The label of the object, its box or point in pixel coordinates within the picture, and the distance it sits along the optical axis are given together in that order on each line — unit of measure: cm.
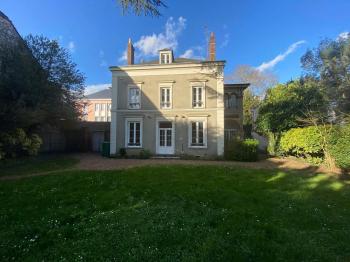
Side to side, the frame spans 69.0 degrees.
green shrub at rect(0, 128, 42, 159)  1191
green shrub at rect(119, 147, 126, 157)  1855
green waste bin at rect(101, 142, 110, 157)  1950
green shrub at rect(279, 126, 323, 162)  1393
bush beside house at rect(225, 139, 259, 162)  1639
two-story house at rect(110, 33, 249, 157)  1809
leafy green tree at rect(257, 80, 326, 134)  1739
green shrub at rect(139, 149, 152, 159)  1783
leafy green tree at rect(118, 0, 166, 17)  546
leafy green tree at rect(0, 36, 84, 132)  1245
